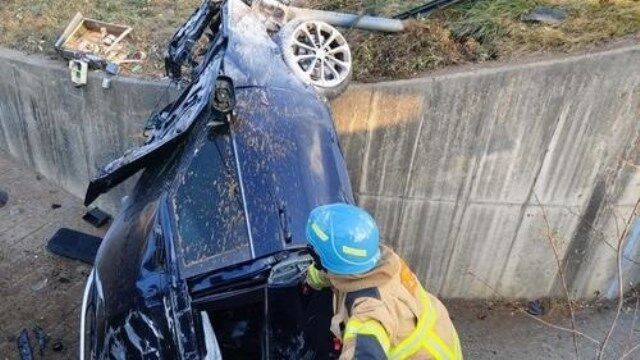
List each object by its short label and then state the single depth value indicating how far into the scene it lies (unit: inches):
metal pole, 211.0
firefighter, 93.6
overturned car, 114.5
